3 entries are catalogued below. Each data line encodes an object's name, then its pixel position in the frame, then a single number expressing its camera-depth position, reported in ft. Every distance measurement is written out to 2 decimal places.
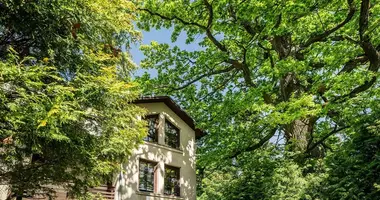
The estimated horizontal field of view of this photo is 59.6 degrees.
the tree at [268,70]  40.86
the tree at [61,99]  23.93
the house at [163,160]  53.46
